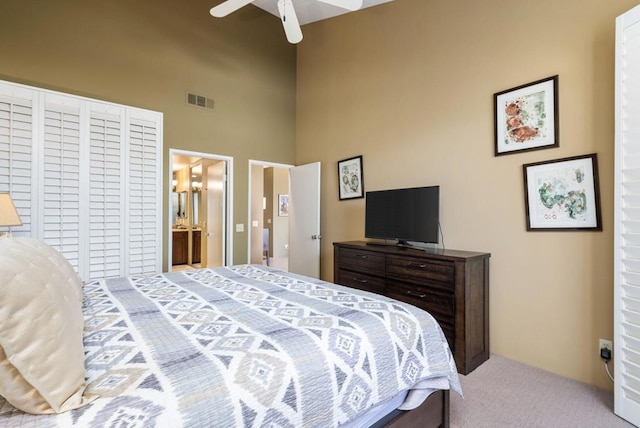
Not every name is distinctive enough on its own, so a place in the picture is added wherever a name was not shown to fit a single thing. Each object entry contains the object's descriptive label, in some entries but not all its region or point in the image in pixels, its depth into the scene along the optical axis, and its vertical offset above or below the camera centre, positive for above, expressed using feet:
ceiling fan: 8.52 +5.89
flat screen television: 9.70 +0.05
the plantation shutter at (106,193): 10.25 +0.71
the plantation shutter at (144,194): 10.96 +0.71
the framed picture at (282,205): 28.66 +0.91
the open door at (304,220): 14.57 -0.24
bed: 2.63 -1.61
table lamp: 7.81 +0.01
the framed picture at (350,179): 13.38 +1.63
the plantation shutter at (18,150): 9.08 +1.90
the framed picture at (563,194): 7.45 +0.57
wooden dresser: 8.19 -2.10
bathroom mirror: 26.89 +0.81
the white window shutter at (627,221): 5.97 -0.08
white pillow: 2.51 -1.15
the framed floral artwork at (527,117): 8.12 +2.75
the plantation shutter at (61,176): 9.53 +1.17
